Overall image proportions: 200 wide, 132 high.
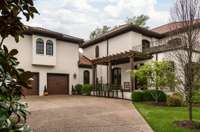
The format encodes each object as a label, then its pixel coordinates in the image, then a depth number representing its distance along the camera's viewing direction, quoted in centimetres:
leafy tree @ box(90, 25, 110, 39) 2583
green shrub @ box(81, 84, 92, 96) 1473
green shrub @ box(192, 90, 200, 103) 593
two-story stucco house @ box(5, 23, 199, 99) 1336
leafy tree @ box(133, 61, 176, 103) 992
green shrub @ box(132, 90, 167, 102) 1062
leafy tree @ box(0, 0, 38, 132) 108
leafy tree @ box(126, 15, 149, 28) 2410
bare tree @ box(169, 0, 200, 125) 565
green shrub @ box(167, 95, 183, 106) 953
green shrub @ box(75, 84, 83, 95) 1537
